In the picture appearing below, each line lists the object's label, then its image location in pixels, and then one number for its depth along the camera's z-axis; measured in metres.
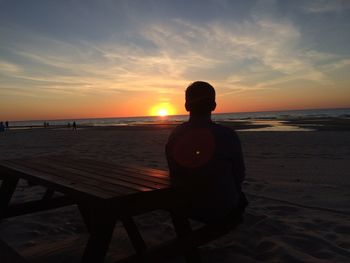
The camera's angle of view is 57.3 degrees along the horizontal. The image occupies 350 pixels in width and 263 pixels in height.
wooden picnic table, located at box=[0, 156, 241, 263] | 2.29
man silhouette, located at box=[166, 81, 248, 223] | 2.66
